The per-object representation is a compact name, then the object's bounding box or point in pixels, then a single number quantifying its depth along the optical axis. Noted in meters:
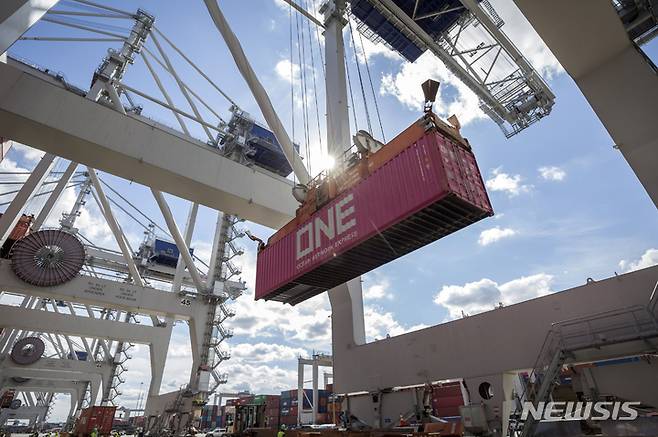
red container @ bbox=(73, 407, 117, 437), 23.31
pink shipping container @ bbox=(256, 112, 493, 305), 7.93
